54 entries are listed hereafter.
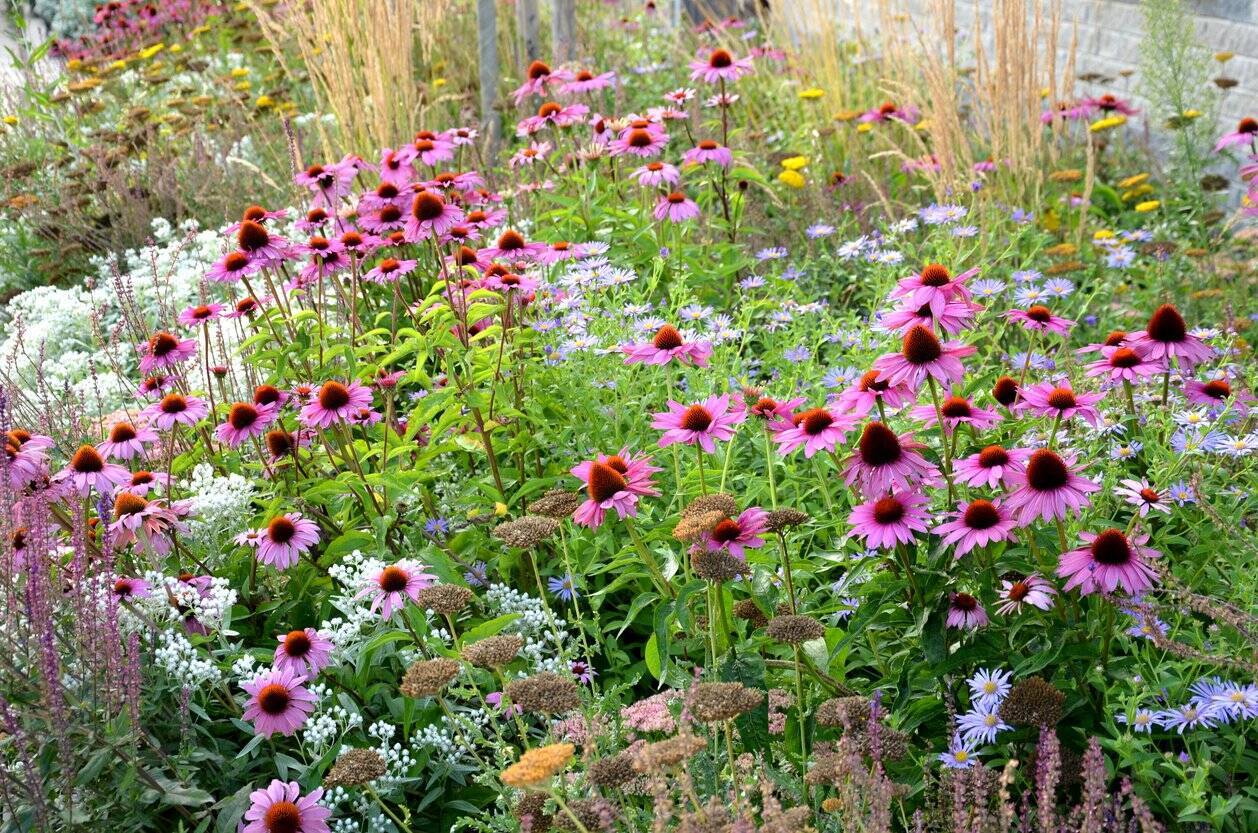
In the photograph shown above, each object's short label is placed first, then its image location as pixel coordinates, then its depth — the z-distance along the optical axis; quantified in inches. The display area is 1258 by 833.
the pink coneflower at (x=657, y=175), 145.7
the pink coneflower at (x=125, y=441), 105.5
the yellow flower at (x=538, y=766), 57.5
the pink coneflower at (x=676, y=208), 143.1
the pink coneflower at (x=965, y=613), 79.7
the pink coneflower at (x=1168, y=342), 88.4
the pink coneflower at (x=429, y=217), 122.9
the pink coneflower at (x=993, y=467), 78.5
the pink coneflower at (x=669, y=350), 99.0
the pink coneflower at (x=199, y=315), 121.0
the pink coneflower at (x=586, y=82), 162.1
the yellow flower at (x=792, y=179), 188.4
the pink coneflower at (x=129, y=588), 91.0
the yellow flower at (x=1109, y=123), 195.7
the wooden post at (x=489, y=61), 237.6
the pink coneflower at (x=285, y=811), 74.2
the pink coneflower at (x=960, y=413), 83.3
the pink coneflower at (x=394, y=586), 88.6
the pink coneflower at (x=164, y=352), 113.8
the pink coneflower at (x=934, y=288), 83.6
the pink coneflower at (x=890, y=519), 77.0
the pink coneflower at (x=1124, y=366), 88.5
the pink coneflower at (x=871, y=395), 81.0
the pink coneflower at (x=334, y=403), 103.1
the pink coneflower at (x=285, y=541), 97.8
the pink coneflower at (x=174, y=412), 105.5
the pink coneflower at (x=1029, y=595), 78.5
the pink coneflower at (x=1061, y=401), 83.0
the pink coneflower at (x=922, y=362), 77.8
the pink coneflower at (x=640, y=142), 147.0
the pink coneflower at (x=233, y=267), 119.1
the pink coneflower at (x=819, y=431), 82.5
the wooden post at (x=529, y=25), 251.8
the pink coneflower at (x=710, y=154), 151.5
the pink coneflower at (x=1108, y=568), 75.2
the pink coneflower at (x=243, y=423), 104.3
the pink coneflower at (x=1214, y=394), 92.5
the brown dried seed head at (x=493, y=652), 73.9
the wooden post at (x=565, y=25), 249.9
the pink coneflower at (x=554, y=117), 155.2
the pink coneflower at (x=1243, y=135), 163.5
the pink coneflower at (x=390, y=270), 128.6
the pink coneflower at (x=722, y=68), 167.3
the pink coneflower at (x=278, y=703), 84.2
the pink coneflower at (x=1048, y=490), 76.0
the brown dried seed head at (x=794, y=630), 75.6
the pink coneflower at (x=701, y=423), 88.3
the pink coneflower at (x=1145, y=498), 82.3
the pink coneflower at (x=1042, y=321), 100.0
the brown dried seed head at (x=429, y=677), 73.9
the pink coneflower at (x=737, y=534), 82.0
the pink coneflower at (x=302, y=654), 87.4
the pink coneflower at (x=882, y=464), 77.5
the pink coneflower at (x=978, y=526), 76.4
